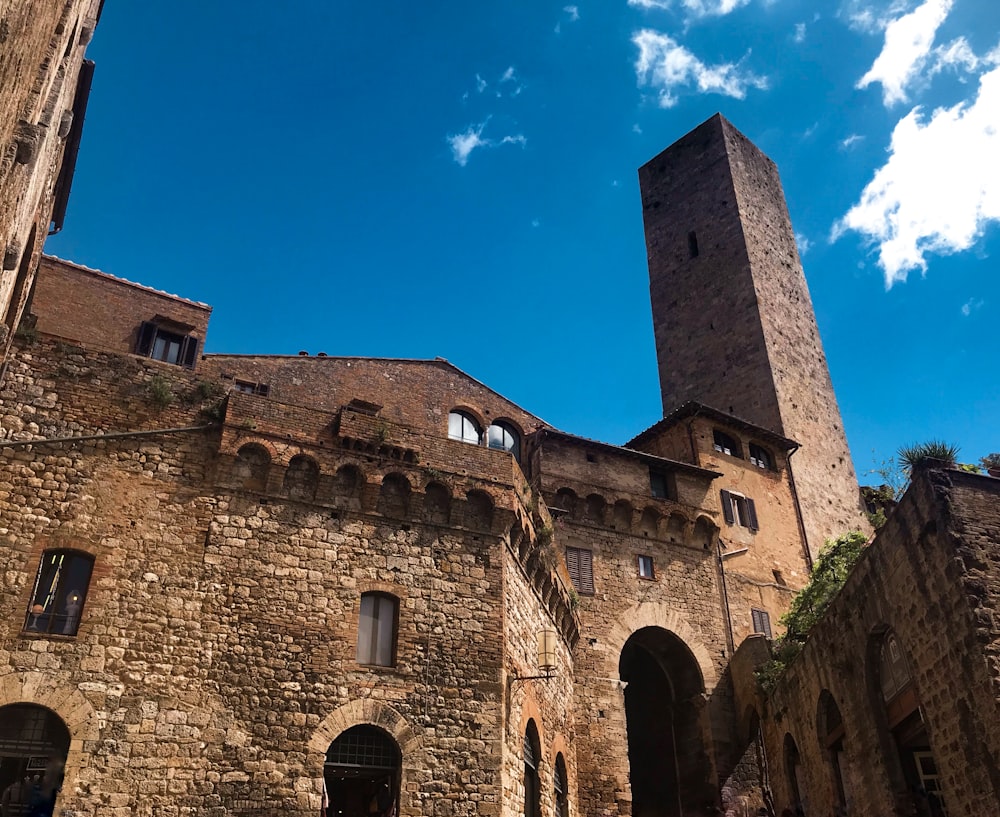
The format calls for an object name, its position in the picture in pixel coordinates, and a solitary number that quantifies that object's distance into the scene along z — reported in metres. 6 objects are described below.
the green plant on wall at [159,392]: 15.06
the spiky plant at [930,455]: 11.98
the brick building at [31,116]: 9.41
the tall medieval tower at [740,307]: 32.25
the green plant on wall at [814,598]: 20.12
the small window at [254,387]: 21.56
